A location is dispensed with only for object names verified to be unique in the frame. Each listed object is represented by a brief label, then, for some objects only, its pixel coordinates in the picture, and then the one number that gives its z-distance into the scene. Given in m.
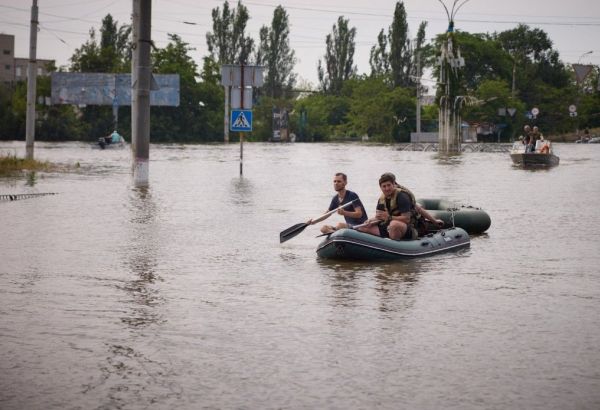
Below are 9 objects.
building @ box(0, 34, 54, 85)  160.00
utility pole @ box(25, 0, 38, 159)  43.00
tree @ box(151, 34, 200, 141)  112.62
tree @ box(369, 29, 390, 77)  125.75
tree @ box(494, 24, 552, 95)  140.00
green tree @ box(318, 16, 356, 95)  127.06
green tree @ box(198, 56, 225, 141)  116.62
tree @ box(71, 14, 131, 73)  112.25
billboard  104.19
